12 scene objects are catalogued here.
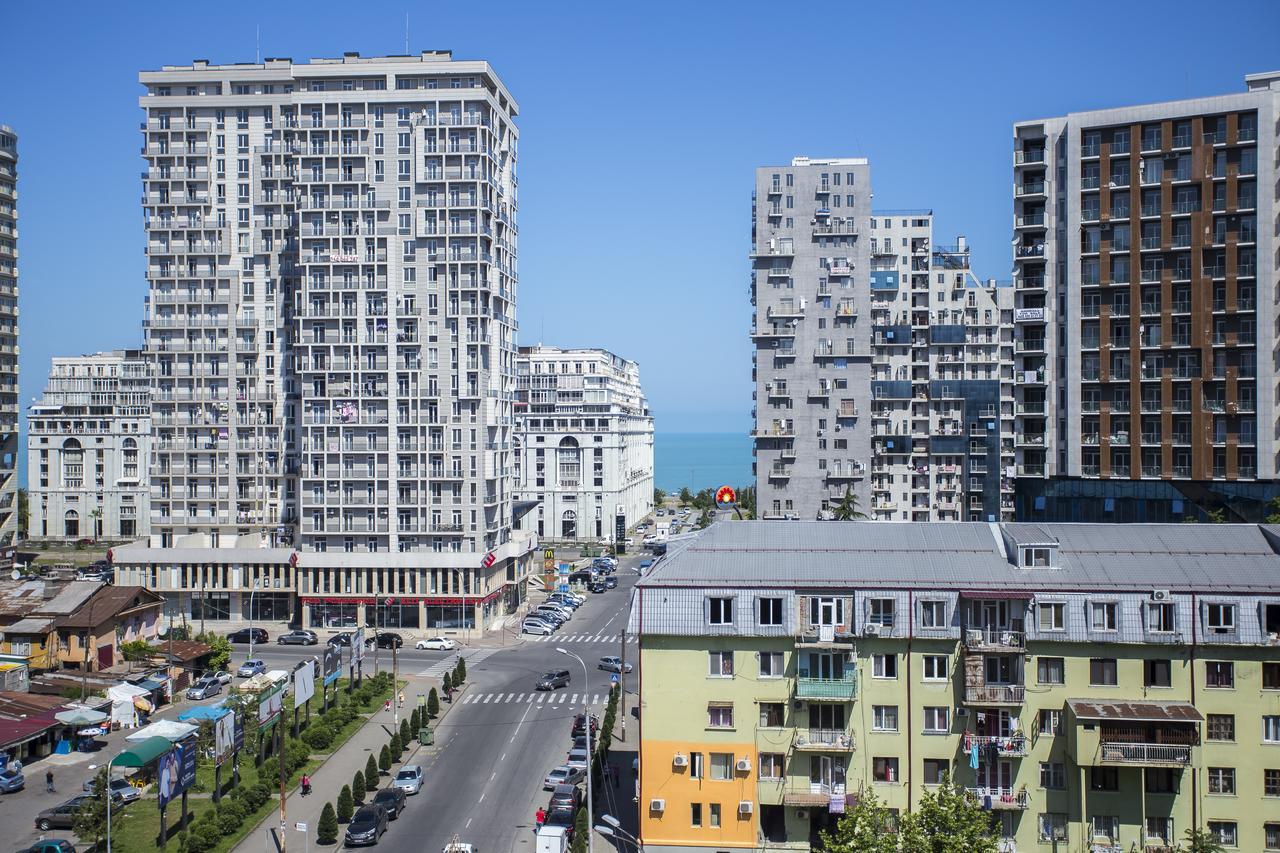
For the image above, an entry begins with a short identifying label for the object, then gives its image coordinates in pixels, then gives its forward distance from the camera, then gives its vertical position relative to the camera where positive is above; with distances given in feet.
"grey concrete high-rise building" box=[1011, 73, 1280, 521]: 238.89 +27.24
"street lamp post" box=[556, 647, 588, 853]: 134.52 -50.15
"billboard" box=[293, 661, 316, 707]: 190.08 -45.31
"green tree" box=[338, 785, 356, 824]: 157.48 -54.80
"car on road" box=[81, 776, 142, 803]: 161.10 -55.56
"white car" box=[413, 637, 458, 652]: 278.26 -55.83
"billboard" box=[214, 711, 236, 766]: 159.02 -45.73
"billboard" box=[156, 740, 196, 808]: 141.28 -45.67
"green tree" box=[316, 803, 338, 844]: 150.71 -55.56
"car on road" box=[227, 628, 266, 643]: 284.43 -55.06
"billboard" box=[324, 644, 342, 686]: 212.02 -46.57
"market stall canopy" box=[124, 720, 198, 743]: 177.47 -50.11
